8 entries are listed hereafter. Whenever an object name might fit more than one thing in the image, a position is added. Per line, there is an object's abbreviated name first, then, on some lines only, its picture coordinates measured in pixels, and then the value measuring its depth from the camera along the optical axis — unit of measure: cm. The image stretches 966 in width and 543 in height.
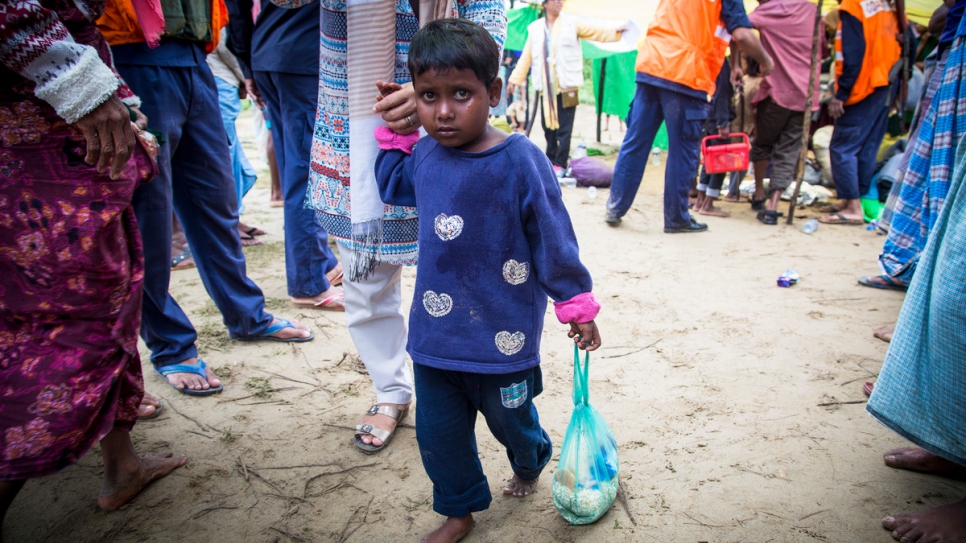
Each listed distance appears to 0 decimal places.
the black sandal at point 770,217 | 548
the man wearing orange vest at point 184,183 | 228
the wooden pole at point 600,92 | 986
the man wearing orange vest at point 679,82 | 466
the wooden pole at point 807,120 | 519
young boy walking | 143
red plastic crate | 528
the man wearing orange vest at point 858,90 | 527
